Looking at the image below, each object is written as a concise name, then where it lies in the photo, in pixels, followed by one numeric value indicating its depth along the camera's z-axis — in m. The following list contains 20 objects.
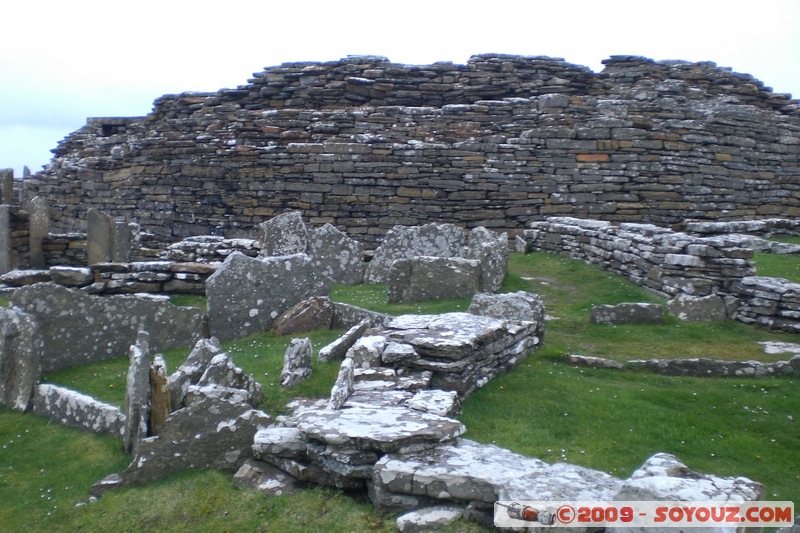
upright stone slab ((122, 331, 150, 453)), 5.75
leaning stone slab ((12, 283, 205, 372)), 7.84
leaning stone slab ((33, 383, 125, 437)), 6.34
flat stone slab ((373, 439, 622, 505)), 4.55
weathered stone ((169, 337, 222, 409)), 6.16
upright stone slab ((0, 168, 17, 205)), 18.55
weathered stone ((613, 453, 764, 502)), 4.02
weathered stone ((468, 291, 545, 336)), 8.68
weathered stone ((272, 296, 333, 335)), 9.07
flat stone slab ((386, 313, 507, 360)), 6.79
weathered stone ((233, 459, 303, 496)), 5.22
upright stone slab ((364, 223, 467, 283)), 12.92
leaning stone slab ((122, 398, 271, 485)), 5.52
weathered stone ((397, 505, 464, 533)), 4.54
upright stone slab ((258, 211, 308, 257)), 13.27
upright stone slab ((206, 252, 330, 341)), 9.02
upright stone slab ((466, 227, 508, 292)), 11.54
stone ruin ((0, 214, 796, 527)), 4.70
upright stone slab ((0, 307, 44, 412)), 7.10
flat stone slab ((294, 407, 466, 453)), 5.02
